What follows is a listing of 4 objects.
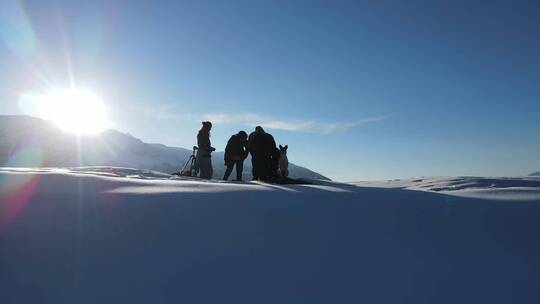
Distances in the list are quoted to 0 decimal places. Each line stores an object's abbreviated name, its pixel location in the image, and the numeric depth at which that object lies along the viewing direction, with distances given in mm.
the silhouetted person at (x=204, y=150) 10375
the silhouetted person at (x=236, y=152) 10594
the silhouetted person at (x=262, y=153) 8359
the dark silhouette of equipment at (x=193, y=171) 10688
